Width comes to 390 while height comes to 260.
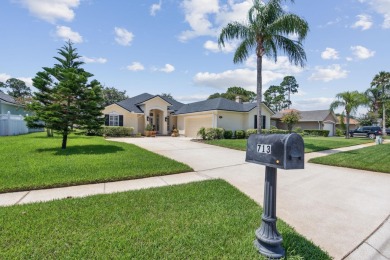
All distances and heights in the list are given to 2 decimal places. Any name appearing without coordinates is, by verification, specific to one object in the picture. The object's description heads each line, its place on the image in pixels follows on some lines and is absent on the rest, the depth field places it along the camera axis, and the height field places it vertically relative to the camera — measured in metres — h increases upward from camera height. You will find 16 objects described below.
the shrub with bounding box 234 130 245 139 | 22.33 -0.73
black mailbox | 2.26 -0.26
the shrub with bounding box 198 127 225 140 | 19.69 -0.57
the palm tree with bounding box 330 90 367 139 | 22.78 +2.86
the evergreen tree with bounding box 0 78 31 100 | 62.06 +11.39
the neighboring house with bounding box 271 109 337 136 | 35.22 +1.20
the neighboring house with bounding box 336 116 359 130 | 44.81 +0.79
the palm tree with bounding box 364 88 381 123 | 32.61 +4.97
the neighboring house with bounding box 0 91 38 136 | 16.25 +0.49
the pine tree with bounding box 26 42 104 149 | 10.02 +1.41
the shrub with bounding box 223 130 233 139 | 21.33 -0.71
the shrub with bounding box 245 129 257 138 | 22.28 -0.41
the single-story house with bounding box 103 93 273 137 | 22.84 +1.34
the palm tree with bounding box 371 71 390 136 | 39.50 +9.11
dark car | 26.12 -0.50
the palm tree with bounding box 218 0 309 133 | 12.32 +5.64
